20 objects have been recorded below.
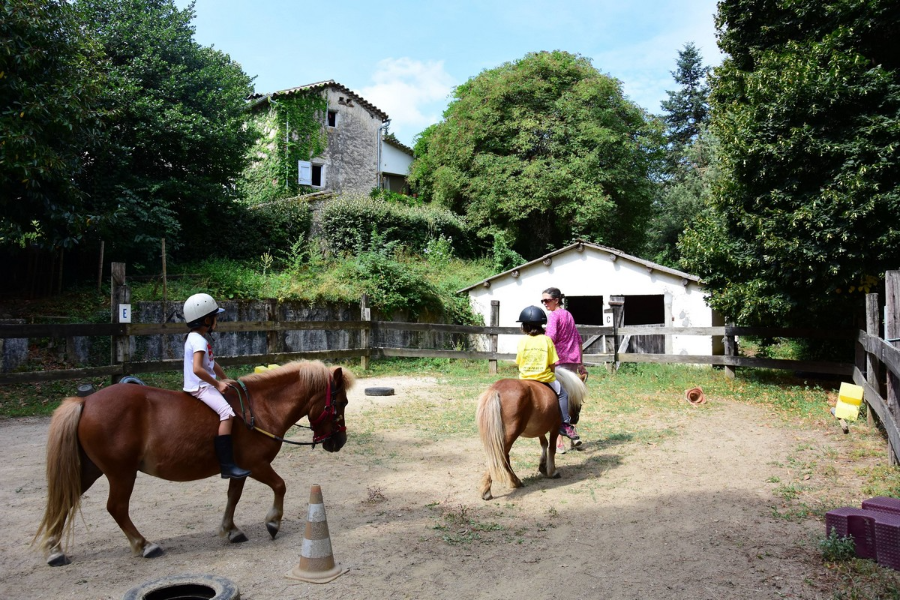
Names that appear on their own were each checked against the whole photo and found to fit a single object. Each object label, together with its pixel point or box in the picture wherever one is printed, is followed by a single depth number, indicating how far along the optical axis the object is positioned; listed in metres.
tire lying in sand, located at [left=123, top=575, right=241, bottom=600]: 3.23
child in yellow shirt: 5.87
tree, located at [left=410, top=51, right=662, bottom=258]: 26.39
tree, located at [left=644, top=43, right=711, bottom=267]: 31.91
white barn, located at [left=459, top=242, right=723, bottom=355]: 16.20
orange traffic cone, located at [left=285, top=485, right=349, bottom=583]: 3.60
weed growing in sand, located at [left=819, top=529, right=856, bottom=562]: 3.65
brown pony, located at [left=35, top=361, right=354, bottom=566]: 3.83
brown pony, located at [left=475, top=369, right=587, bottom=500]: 5.14
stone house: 26.20
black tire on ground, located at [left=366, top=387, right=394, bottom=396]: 10.75
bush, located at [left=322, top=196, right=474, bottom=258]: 22.38
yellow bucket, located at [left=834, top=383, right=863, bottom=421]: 7.26
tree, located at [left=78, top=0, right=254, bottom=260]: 15.76
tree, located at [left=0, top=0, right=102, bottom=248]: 9.11
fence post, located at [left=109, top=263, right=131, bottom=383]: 9.58
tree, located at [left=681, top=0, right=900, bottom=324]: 9.10
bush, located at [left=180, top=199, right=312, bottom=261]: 18.97
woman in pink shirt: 6.91
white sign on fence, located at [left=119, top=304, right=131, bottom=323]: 9.63
